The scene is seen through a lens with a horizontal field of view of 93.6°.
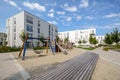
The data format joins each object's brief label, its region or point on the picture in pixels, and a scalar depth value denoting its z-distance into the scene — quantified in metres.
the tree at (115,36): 17.14
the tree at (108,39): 18.59
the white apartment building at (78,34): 42.39
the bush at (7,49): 10.24
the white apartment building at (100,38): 49.29
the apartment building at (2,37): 31.16
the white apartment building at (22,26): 19.91
